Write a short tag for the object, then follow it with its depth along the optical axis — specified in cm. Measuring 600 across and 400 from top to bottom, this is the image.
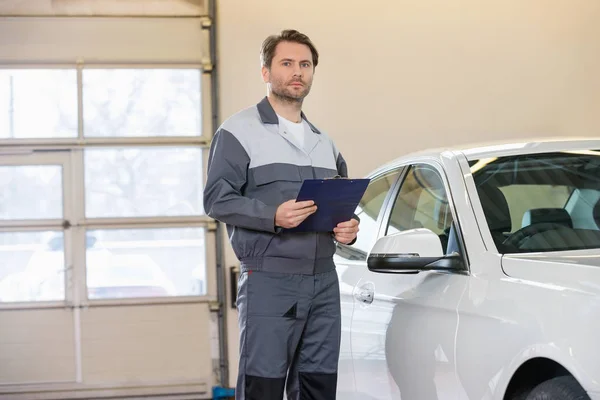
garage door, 779
